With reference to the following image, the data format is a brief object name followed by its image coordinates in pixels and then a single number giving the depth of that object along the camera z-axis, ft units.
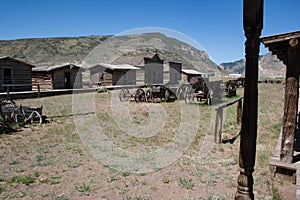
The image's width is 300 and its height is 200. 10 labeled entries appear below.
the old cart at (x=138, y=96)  53.78
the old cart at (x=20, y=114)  29.91
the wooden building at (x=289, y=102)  13.80
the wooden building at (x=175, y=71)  117.91
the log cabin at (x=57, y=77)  80.18
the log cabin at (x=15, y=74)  68.08
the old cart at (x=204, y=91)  49.73
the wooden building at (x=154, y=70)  105.16
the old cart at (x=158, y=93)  53.01
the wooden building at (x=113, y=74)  96.32
